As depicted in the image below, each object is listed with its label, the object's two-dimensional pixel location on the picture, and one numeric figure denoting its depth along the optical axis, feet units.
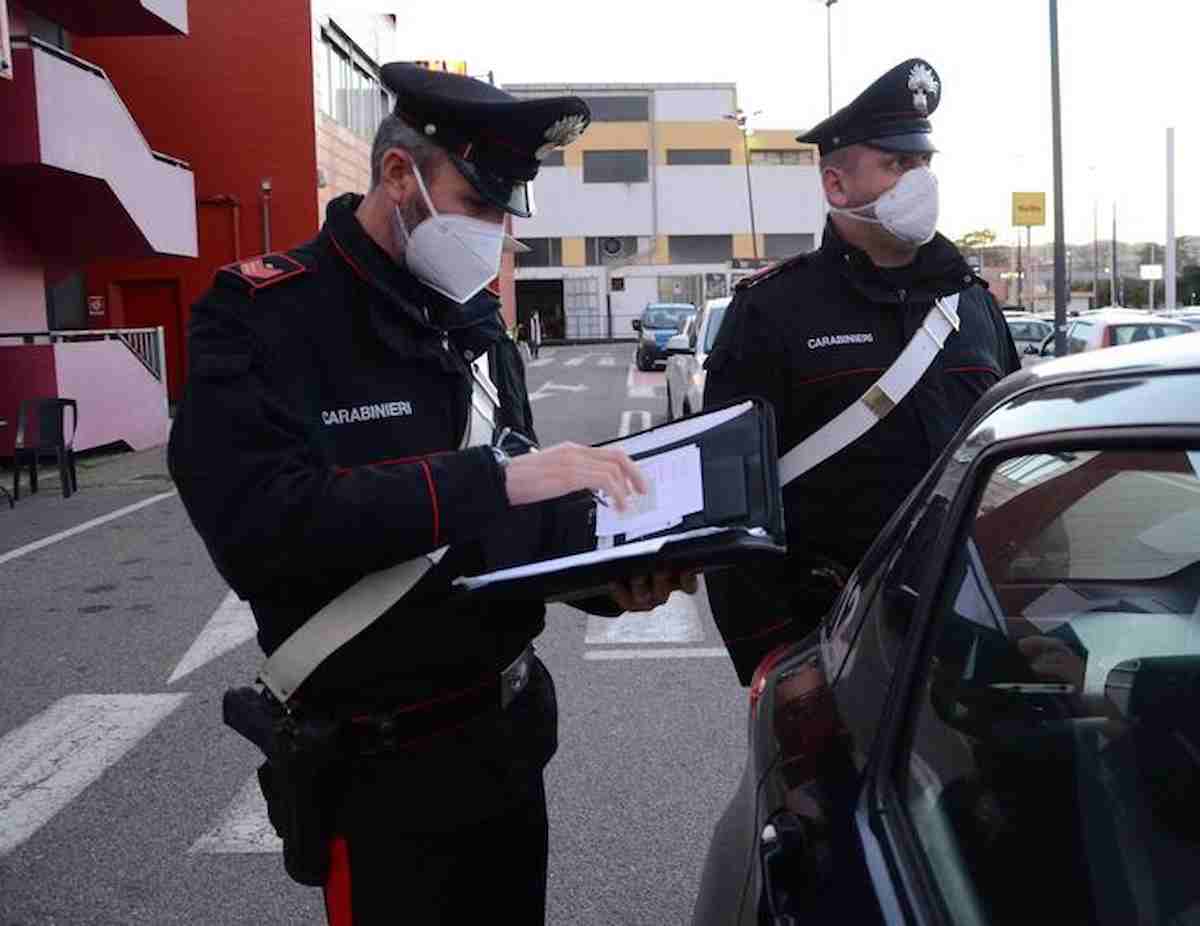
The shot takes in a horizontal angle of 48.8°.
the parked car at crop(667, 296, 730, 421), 42.50
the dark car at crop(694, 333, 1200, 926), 4.83
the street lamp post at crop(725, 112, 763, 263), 187.89
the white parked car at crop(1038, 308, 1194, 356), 49.64
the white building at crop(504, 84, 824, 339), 209.26
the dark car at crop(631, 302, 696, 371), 111.75
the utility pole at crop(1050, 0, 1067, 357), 59.21
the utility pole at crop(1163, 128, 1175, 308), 132.16
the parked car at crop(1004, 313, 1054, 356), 107.76
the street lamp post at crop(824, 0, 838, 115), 150.10
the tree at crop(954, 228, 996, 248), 393.91
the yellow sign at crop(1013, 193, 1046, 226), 107.14
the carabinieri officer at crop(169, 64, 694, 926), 6.37
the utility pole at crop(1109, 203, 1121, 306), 198.70
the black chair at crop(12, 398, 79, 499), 42.45
